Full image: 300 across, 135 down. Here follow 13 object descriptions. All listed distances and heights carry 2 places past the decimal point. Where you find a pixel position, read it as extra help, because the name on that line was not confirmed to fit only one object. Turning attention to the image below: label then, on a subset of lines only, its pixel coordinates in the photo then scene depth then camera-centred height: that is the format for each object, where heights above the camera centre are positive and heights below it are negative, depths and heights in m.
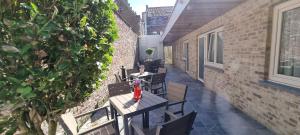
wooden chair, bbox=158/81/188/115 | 2.17 -0.69
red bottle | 2.08 -0.62
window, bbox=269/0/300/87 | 1.87 +0.14
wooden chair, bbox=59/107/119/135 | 1.36 -0.83
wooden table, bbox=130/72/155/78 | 4.10 -0.63
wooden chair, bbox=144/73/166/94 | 3.41 -0.68
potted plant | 11.41 +0.53
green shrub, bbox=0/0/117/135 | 0.71 +0.02
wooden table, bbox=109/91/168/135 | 1.70 -0.74
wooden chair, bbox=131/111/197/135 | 1.18 -0.72
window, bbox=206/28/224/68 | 3.99 +0.24
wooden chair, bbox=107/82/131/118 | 2.54 -0.65
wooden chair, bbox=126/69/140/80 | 4.84 -0.57
